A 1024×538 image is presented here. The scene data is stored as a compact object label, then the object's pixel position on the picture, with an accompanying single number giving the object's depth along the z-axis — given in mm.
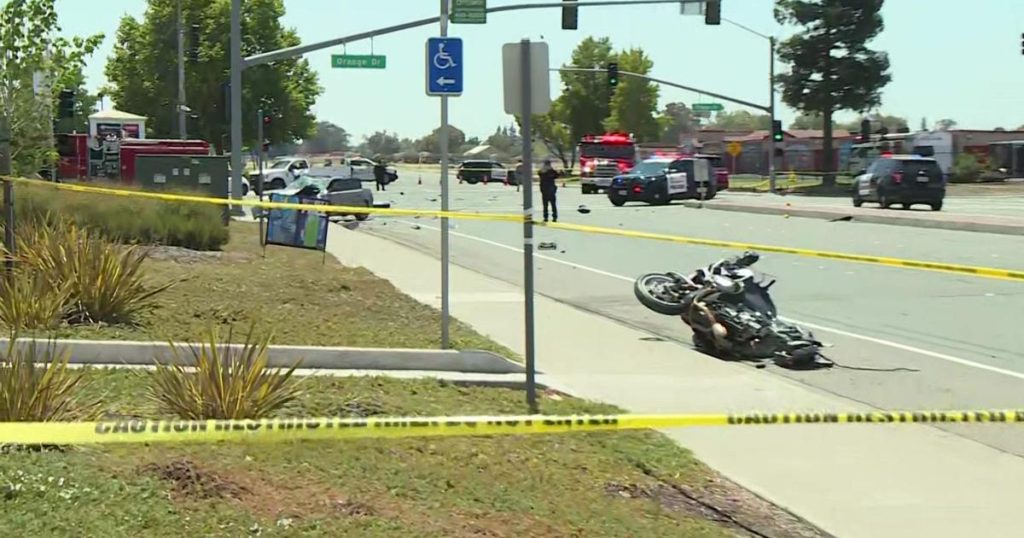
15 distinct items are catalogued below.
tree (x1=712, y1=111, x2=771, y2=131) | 178075
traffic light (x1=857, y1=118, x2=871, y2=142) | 67812
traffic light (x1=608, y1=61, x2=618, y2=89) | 49969
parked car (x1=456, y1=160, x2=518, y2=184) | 79938
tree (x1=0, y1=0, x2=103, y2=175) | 17734
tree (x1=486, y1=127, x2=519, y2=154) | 164862
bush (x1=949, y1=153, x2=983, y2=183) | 64812
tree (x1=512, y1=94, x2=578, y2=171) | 110375
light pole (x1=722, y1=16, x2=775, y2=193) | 61906
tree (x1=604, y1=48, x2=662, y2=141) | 101500
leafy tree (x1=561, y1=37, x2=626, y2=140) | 108438
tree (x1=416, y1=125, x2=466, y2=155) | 169350
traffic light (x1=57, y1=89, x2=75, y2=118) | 25469
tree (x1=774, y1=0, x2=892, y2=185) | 64812
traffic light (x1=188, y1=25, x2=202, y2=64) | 48156
